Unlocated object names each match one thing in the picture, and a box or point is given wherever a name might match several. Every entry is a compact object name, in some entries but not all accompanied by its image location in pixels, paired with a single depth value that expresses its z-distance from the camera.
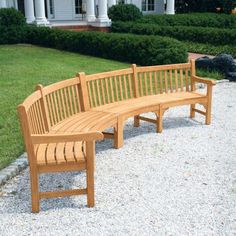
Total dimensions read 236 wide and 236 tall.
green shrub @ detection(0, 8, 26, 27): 20.11
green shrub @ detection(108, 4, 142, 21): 22.27
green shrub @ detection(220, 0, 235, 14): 29.66
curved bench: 3.99
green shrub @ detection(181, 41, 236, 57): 16.20
